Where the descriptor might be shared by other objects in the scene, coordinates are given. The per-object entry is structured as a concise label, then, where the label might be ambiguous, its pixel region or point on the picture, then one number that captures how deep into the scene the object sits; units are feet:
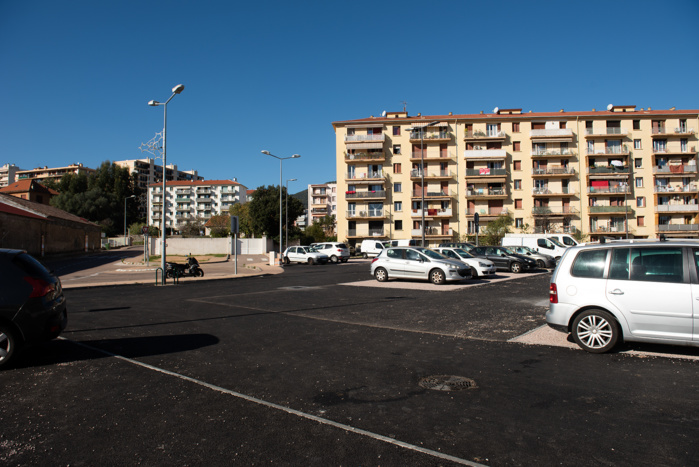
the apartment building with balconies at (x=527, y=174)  186.80
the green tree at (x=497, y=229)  175.94
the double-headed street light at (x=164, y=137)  59.88
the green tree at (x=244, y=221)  229.66
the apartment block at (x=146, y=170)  423.23
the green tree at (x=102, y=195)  272.72
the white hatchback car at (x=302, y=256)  114.21
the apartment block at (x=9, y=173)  357.20
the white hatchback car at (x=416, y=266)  53.36
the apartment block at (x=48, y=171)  395.48
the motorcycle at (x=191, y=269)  72.08
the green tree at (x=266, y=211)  206.90
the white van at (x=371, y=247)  134.41
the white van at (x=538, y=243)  93.30
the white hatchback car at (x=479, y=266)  62.03
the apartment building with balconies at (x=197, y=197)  389.44
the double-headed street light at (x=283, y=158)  130.08
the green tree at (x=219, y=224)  252.05
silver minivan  18.37
